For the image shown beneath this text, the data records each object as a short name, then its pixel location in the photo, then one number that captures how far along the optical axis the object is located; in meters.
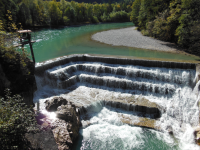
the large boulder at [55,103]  10.43
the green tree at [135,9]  45.03
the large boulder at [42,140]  6.89
